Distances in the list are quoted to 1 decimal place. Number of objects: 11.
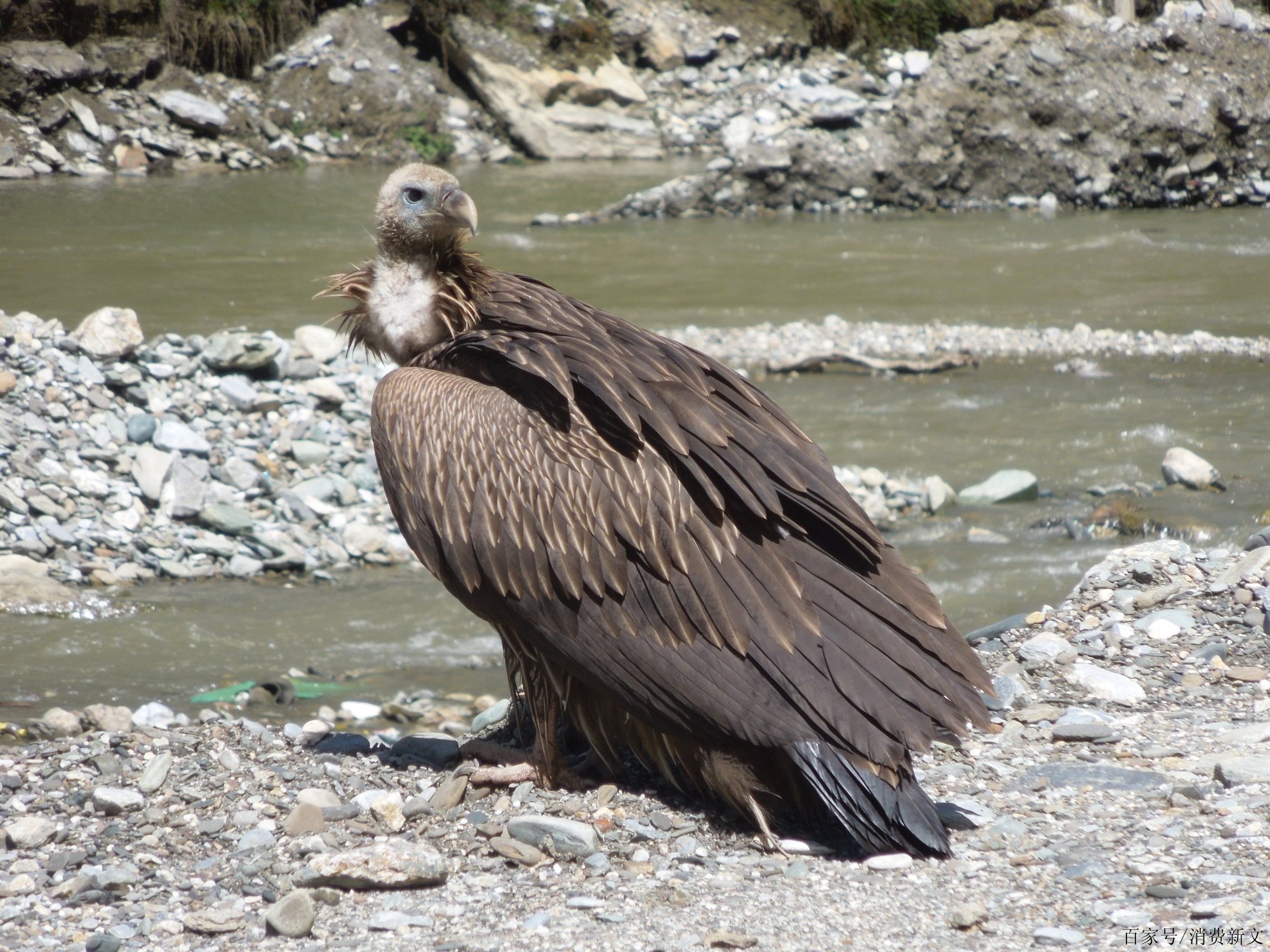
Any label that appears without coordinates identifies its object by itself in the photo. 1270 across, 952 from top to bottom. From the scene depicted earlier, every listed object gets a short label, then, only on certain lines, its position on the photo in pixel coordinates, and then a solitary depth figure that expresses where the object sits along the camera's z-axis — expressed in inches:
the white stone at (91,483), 626.5
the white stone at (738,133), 1785.2
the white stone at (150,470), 633.6
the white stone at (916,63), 2059.5
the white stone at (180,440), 661.3
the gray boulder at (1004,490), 657.0
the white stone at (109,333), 714.2
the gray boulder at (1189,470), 657.0
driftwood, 874.1
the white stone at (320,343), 755.4
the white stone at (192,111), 1642.5
